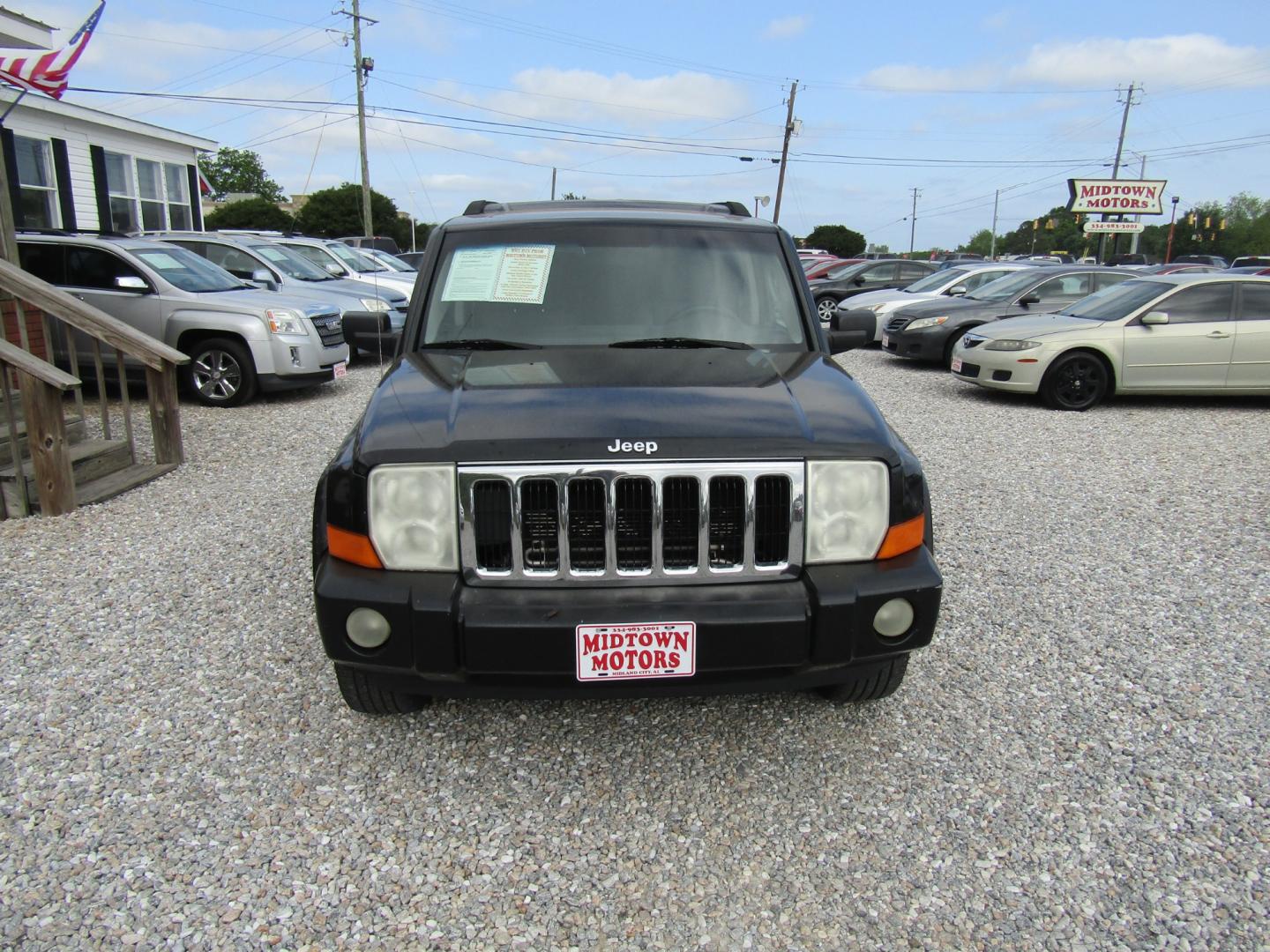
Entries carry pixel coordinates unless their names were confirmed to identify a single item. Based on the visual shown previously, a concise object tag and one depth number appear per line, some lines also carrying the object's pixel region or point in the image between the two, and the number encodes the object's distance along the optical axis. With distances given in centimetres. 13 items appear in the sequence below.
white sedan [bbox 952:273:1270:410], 934
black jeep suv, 248
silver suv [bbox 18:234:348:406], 909
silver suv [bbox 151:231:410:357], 1169
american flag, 1021
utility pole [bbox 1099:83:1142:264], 5784
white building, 1552
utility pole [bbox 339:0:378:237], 3288
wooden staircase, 531
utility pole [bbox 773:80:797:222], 4750
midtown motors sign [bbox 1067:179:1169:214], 3491
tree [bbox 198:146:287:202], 9044
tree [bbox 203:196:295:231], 4969
